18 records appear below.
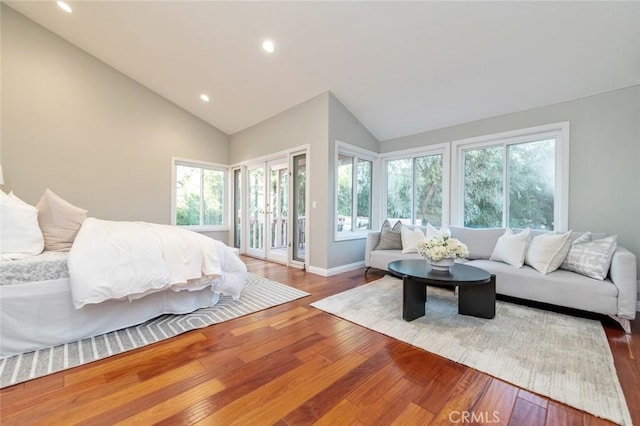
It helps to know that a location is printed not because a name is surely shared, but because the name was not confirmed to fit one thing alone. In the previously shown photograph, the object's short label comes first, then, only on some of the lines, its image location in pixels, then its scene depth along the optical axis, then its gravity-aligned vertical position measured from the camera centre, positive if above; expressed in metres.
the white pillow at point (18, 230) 1.95 -0.15
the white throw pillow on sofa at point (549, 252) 2.67 -0.41
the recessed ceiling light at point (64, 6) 3.38 +2.77
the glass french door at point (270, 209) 5.11 +0.08
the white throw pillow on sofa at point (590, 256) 2.41 -0.41
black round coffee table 2.22 -0.72
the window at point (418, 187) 4.36 +0.48
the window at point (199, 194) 5.42 +0.40
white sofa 2.20 -0.70
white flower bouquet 2.43 -0.34
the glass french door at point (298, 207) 4.57 +0.10
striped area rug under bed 1.61 -0.99
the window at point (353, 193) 4.44 +0.38
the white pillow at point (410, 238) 3.74 -0.37
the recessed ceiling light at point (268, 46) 3.24 +2.16
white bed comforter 1.84 -0.42
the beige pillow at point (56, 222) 2.32 -0.11
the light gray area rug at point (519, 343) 1.45 -0.99
